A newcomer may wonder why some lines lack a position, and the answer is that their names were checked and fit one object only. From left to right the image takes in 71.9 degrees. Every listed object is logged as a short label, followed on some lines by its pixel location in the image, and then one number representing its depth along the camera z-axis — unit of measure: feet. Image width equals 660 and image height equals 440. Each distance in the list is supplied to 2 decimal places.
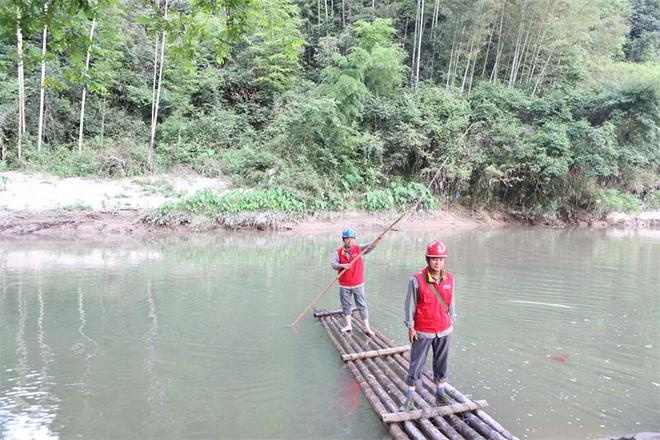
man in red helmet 13.93
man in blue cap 20.71
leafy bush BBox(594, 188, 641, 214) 73.20
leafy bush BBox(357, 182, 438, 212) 64.23
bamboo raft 12.76
